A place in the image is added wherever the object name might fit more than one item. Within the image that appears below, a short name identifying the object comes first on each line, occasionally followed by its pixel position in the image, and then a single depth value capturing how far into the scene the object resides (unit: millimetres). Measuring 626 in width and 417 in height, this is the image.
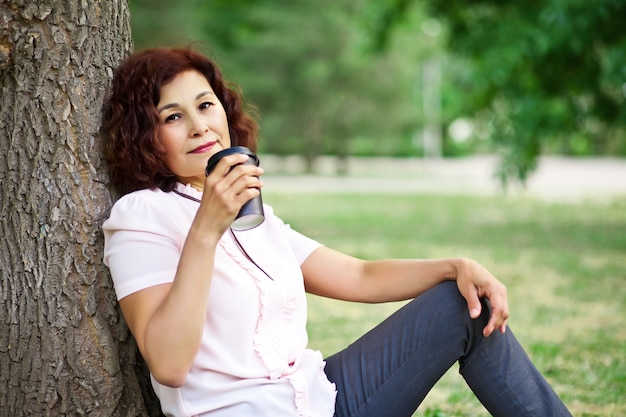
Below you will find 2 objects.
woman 2152
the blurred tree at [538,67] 10336
